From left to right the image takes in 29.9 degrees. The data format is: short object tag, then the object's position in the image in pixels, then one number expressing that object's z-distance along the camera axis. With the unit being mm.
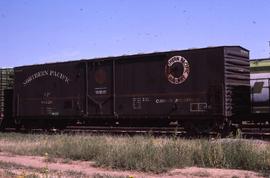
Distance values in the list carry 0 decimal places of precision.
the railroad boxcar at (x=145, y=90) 18500
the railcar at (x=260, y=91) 18094
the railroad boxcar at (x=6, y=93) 26056
